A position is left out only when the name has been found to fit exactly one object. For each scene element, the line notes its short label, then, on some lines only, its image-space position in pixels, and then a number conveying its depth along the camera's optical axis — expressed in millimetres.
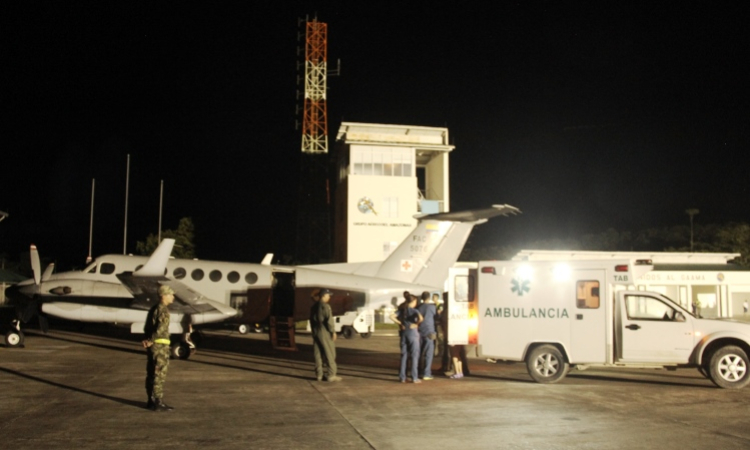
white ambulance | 11352
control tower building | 41156
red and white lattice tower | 45750
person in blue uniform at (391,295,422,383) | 11945
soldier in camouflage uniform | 8609
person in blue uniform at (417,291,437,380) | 12352
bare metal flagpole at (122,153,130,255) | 34669
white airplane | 17859
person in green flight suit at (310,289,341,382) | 11836
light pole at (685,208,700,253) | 68519
